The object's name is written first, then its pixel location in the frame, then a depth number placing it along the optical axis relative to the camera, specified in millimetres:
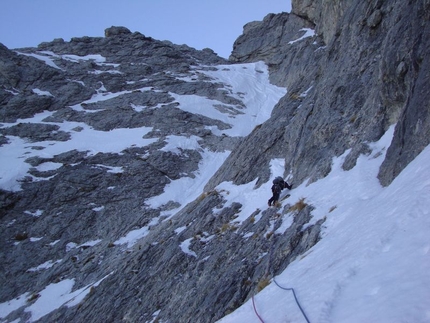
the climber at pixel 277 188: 17109
